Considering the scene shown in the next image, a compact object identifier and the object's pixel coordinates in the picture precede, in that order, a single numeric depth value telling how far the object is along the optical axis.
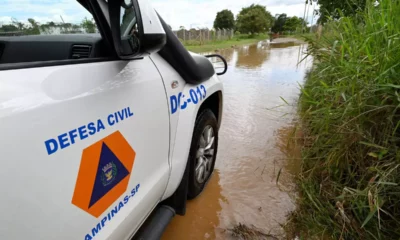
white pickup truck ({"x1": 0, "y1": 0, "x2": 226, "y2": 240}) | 0.80
